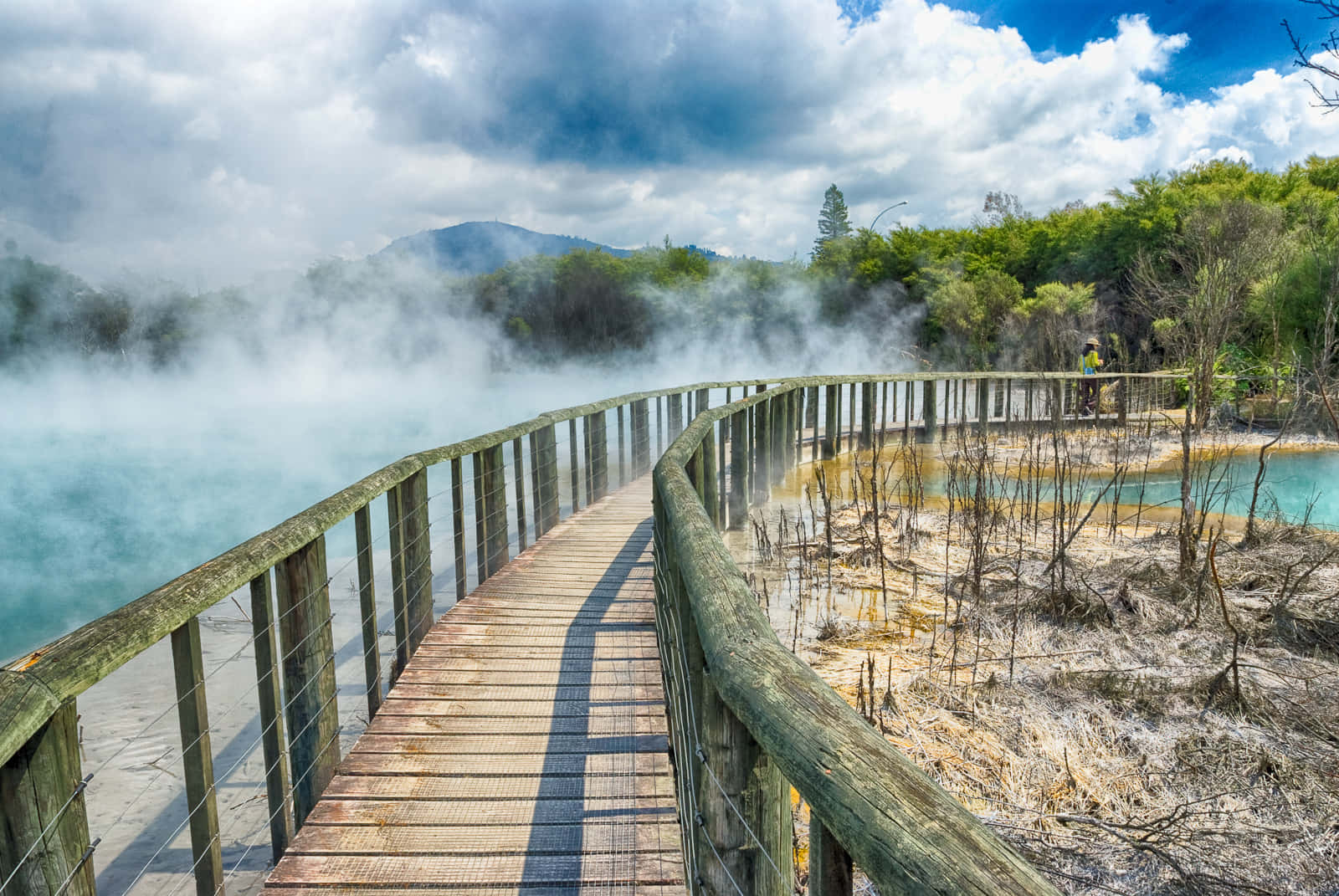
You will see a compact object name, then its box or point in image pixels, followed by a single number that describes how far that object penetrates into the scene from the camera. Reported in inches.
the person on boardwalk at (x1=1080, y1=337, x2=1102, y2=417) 565.3
